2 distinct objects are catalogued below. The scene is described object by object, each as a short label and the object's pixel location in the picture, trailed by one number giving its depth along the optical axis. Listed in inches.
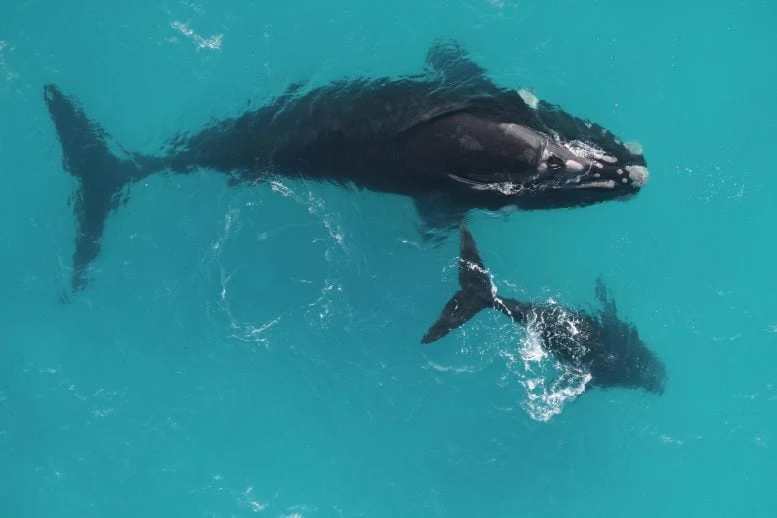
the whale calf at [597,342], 2087.8
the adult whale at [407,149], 1792.6
